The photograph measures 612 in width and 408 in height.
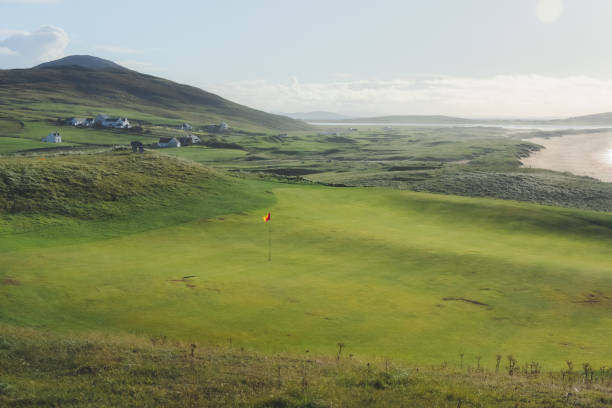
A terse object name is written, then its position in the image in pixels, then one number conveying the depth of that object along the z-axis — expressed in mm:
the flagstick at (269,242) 33500
